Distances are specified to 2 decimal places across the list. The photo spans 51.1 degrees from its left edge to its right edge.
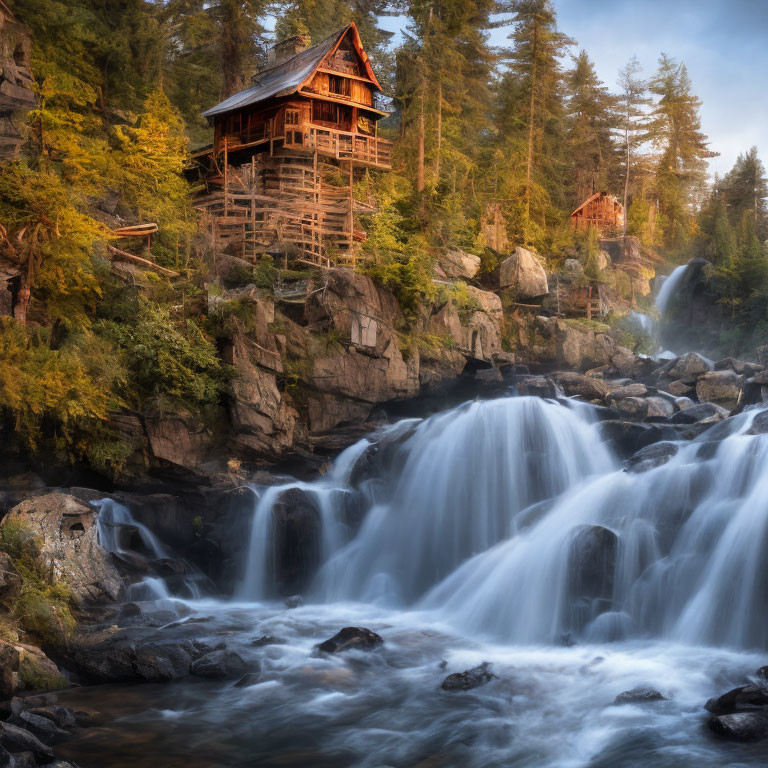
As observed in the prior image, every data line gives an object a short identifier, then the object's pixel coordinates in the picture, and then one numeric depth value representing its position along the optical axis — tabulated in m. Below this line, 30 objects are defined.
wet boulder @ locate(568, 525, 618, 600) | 18.45
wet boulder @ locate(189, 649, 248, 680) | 15.74
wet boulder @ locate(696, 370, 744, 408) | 30.92
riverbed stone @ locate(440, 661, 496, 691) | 15.30
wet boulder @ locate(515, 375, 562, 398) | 31.14
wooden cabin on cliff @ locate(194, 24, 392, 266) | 33.84
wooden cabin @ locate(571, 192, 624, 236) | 55.28
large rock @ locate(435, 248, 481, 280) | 35.53
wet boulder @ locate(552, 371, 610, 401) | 31.06
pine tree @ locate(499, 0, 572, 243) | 48.16
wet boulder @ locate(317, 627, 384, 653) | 17.33
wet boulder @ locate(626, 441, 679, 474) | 21.62
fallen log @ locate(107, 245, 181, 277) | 26.89
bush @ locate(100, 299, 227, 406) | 24.06
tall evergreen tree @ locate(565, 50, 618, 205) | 57.78
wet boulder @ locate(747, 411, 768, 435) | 21.70
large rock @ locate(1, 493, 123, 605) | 18.48
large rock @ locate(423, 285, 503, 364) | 31.67
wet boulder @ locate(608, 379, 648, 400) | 30.46
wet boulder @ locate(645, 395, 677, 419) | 28.54
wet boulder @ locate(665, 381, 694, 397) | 32.34
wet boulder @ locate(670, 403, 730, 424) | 27.10
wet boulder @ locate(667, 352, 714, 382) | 33.97
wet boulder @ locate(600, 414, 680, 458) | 24.11
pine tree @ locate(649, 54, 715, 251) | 59.50
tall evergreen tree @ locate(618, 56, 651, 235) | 58.88
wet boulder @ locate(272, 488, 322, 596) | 22.88
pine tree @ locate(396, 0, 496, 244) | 41.09
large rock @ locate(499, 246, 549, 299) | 38.75
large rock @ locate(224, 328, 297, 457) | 24.84
